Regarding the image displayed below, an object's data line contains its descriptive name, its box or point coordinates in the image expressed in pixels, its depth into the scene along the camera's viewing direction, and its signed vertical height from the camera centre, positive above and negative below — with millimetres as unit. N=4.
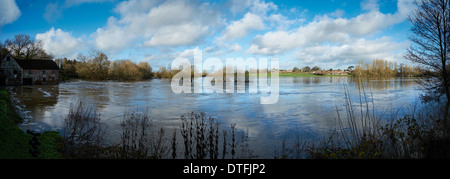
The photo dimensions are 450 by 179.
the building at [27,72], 38375 +1892
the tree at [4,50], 41550 +6146
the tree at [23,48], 50469 +7810
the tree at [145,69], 74600 +4151
